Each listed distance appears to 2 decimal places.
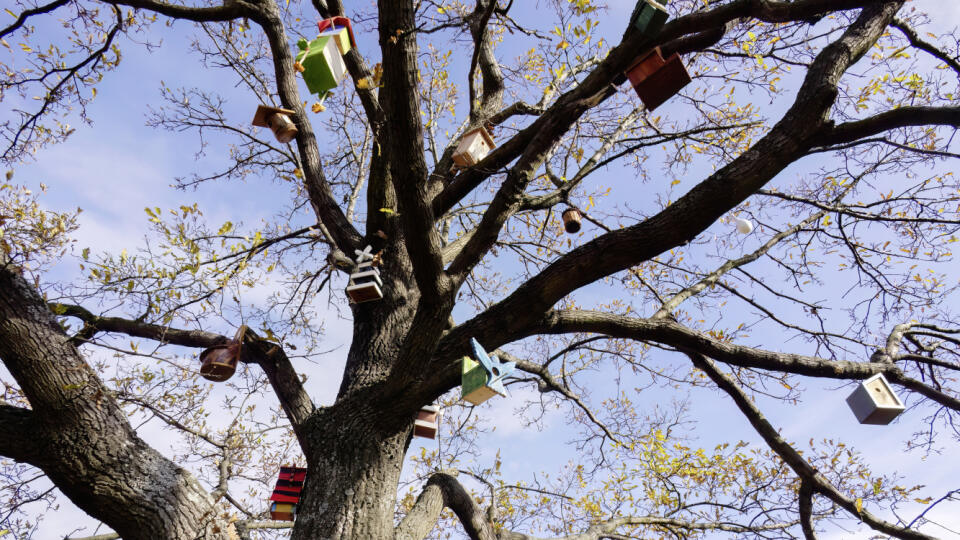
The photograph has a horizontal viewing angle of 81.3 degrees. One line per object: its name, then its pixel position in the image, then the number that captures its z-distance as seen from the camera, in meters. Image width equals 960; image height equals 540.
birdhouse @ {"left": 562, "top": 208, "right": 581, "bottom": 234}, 4.34
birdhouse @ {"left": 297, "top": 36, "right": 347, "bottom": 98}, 3.05
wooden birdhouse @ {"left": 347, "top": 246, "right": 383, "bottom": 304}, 3.86
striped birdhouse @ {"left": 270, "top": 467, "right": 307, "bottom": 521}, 3.81
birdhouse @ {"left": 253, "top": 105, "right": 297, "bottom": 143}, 4.25
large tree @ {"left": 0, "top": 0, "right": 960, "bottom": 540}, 2.86
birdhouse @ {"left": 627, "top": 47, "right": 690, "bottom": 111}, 3.10
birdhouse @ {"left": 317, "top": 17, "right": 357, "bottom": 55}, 3.34
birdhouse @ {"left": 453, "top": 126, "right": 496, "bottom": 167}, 4.00
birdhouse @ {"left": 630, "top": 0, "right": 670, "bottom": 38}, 2.66
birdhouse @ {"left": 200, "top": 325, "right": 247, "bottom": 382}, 3.55
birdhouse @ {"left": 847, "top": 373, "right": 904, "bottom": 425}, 3.23
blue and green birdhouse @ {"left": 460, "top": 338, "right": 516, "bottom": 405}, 2.88
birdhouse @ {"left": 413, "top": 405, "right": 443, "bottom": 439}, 4.09
